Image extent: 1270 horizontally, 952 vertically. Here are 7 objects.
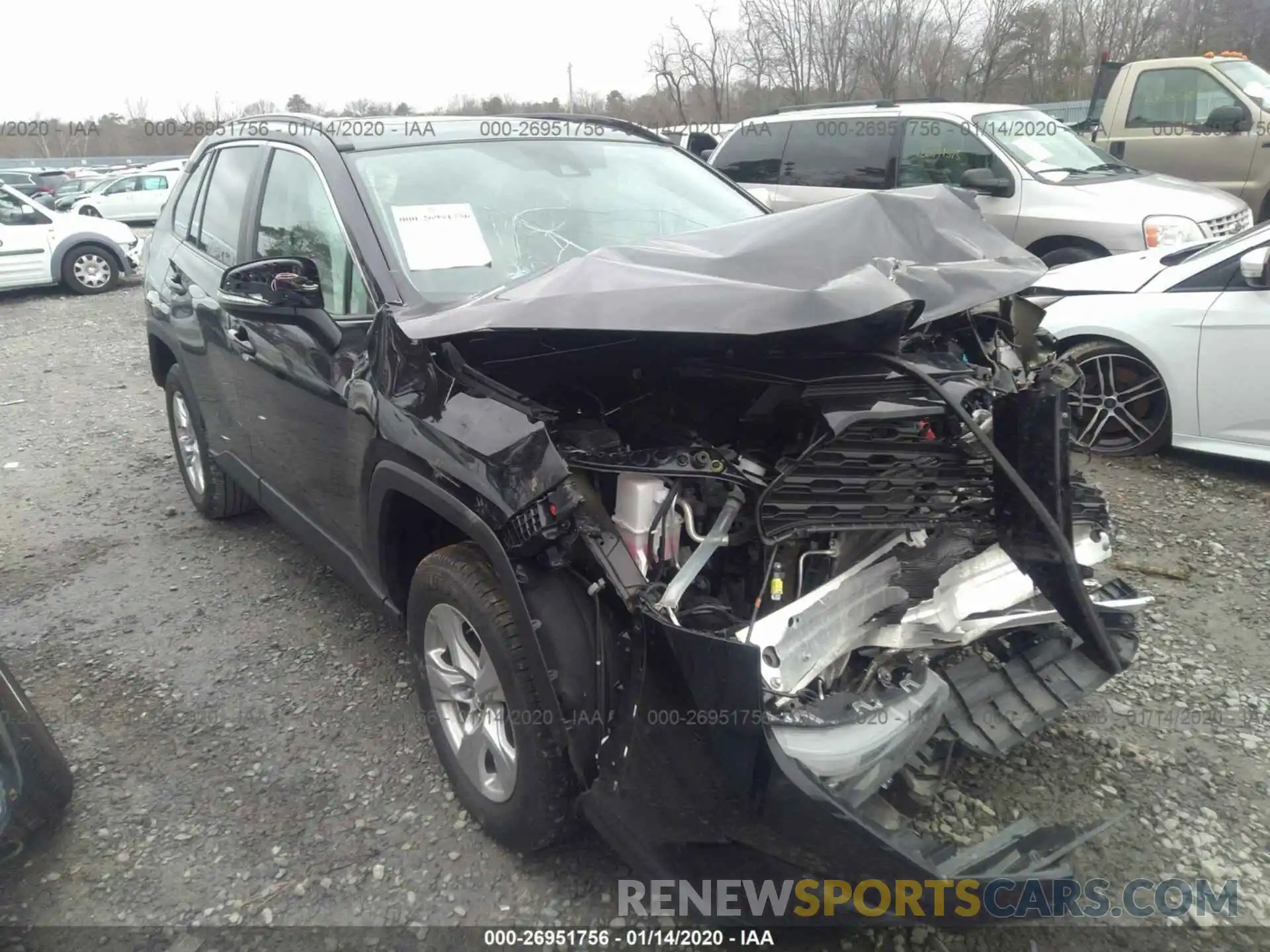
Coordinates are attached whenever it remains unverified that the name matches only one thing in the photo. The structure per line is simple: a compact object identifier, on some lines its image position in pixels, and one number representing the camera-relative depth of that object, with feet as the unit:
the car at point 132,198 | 71.61
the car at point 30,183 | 79.20
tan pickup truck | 29.55
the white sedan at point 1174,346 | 14.55
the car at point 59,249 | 41.88
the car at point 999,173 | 22.26
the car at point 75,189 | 70.85
